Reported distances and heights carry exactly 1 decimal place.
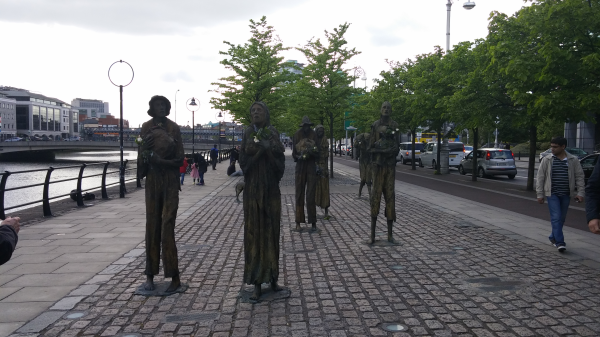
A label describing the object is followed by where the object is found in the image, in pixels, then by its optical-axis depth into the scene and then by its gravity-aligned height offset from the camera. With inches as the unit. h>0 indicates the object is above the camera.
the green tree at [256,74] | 975.6 +133.8
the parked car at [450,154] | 1306.6 -32.8
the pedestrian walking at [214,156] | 1259.5 -43.3
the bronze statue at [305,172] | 359.3 -24.0
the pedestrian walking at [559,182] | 293.4 -23.5
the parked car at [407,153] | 1583.4 -38.1
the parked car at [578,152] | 1197.2 -22.1
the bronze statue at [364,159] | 520.5 -20.4
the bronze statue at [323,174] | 403.9 -28.3
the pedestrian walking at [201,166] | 783.7 -44.2
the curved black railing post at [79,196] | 490.9 -59.0
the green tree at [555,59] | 518.0 +92.0
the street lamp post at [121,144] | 591.5 -7.9
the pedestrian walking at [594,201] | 147.3 -17.6
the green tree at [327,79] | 886.4 +114.2
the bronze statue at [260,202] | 194.7 -25.1
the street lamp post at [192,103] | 1288.0 +95.4
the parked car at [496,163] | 987.9 -42.2
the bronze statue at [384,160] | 307.4 -12.0
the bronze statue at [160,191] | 204.4 -22.1
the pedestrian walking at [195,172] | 804.0 -54.3
